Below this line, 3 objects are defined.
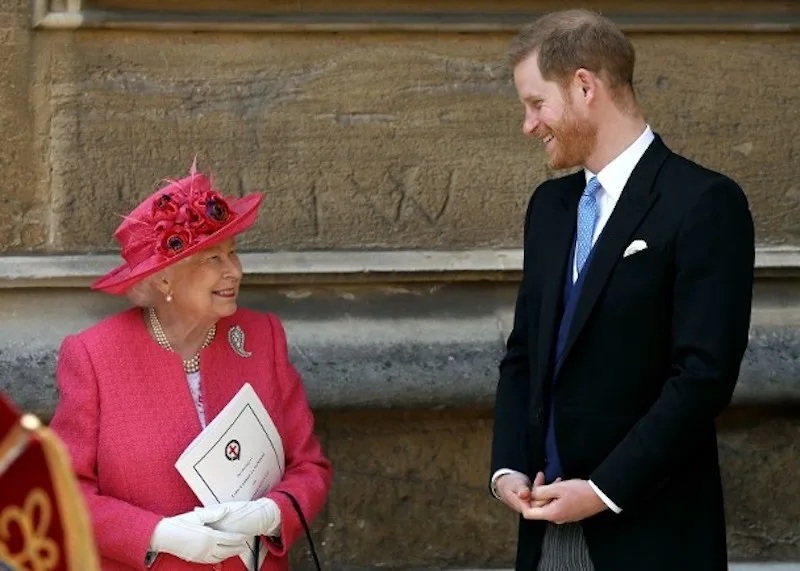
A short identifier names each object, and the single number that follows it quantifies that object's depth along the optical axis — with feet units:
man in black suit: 19.33
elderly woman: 21.35
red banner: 12.05
